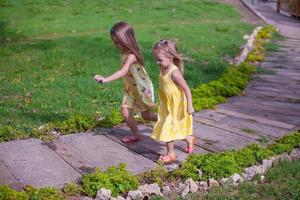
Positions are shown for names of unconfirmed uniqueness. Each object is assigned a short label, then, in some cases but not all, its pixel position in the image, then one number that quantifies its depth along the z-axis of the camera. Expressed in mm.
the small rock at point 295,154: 5116
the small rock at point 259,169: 4697
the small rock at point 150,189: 4199
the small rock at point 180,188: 4320
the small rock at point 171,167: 4612
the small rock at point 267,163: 4812
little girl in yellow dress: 4766
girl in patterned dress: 5105
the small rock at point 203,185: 4402
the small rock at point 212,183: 4432
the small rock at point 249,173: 4613
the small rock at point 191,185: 4324
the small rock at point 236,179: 4484
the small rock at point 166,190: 4257
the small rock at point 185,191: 4254
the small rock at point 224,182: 4418
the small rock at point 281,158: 4925
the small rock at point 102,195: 4043
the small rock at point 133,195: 4102
